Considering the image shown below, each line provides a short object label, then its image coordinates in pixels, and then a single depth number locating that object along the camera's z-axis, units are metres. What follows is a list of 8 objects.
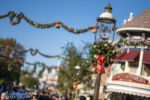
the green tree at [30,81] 97.18
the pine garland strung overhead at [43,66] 40.25
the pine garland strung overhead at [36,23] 20.73
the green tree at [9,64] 48.99
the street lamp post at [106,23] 14.58
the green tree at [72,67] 36.91
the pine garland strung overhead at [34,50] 33.94
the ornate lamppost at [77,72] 22.53
